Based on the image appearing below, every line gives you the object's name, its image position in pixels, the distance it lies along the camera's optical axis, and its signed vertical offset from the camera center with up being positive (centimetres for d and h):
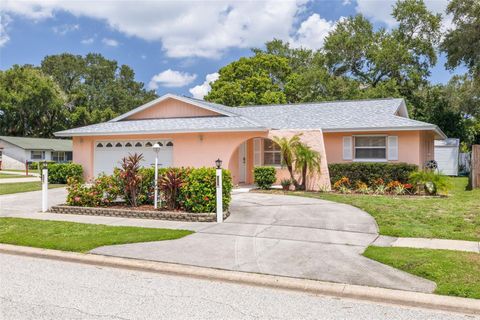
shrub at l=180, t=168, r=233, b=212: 988 -68
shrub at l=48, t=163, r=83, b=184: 2009 -38
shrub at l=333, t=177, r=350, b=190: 1630 -82
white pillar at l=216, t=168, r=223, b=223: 945 -81
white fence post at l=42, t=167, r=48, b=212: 1134 -72
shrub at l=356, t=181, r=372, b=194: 1543 -99
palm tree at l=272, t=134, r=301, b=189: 1636 +63
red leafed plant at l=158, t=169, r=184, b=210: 1033 -59
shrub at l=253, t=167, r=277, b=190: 1677 -57
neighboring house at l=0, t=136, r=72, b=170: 4275 +165
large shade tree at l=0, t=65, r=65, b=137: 4838 +811
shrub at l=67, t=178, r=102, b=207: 1129 -94
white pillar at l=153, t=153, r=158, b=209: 1063 -71
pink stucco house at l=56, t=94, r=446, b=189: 1728 +140
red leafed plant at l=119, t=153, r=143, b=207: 1105 -39
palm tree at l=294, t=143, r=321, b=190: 1628 +12
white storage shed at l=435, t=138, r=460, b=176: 2748 +59
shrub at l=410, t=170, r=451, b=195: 1420 -70
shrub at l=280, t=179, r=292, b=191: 1652 -86
